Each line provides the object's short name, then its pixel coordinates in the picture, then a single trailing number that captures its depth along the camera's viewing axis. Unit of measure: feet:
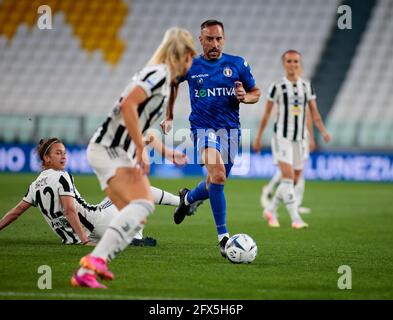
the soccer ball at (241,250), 50.70
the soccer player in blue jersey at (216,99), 55.26
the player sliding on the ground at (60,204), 54.60
